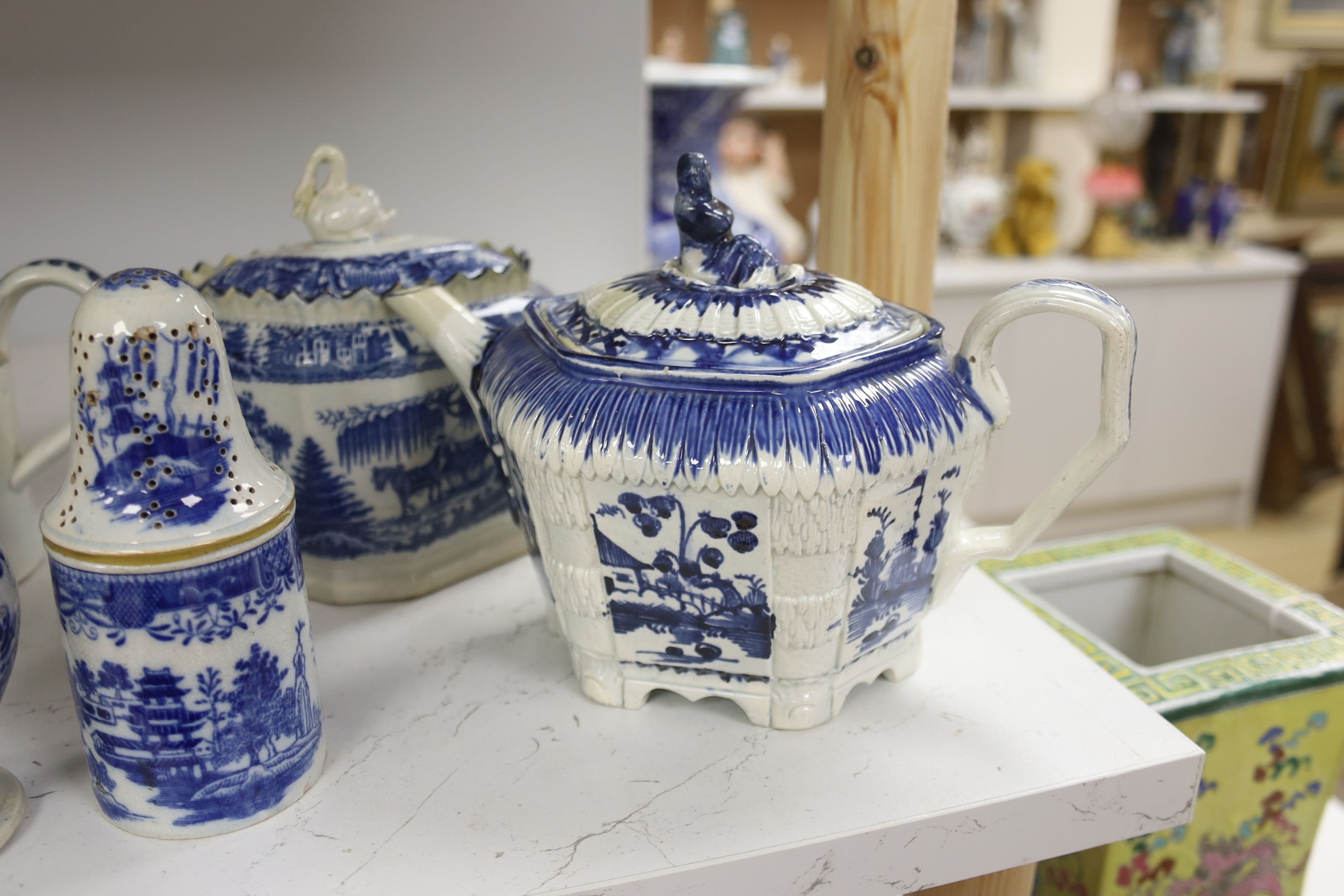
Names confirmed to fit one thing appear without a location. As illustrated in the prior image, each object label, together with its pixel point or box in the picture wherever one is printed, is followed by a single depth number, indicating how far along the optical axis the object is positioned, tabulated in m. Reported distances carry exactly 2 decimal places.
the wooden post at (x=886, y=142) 0.83
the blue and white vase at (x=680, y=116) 1.82
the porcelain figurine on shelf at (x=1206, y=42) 2.62
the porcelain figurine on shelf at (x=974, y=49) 2.49
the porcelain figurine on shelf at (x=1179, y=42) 2.64
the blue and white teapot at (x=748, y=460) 0.56
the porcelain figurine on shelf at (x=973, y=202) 2.46
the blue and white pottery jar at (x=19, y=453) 0.72
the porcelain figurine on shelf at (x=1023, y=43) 2.54
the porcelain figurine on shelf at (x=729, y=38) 2.27
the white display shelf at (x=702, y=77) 1.81
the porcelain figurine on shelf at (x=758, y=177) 2.39
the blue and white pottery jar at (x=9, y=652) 0.56
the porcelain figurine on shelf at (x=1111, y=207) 2.46
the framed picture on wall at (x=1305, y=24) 2.78
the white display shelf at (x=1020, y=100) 2.38
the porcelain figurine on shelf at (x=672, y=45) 2.36
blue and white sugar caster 0.51
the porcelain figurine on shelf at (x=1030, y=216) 2.49
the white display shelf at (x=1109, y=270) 2.35
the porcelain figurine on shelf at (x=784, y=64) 2.44
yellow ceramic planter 0.84
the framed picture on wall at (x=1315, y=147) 2.83
